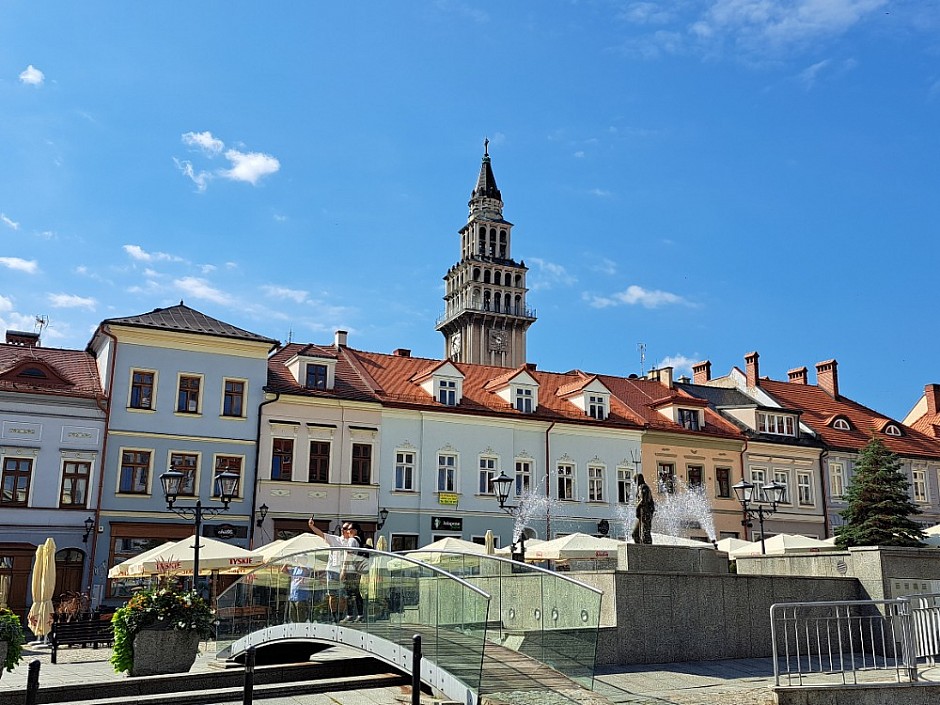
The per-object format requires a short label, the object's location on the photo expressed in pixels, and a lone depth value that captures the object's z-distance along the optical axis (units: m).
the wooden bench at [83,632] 20.55
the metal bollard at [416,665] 11.70
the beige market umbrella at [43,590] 24.47
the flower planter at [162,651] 15.32
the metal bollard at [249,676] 10.87
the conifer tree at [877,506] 32.12
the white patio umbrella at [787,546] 30.11
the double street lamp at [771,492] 26.67
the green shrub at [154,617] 15.38
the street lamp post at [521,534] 24.08
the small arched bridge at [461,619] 12.46
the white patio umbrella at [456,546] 28.75
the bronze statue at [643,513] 19.11
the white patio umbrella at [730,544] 32.88
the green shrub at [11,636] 14.85
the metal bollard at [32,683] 9.88
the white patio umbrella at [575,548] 27.83
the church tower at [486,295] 85.94
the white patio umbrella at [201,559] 24.80
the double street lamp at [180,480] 22.09
